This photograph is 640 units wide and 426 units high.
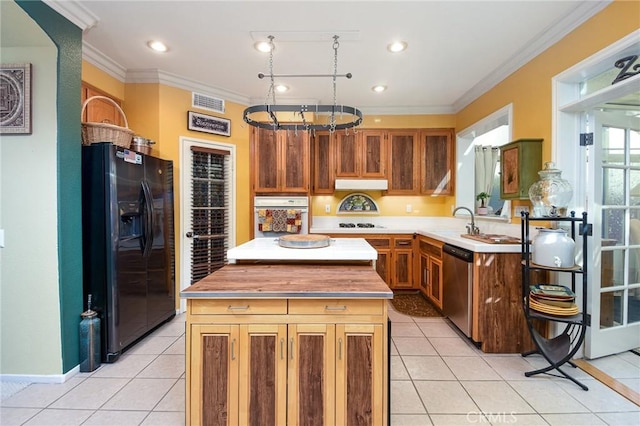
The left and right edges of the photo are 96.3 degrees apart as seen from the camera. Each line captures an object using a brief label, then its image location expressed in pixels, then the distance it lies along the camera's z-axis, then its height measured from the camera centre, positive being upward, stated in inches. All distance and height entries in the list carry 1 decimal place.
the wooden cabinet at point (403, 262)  155.7 -29.4
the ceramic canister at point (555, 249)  81.1 -11.9
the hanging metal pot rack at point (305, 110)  82.7 +28.6
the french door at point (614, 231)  89.6 -7.3
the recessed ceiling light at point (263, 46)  101.6 +58.5
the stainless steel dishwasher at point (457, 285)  102.5 -29.8
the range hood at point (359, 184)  161.6 +13.5
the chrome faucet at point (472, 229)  130.7 -9.9
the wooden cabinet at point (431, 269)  131.0 -29.9
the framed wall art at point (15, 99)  78.5 +30.0
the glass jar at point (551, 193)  86.2 +4.5
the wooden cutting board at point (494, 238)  102.1 -11.7
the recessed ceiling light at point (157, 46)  102.3 +59.1
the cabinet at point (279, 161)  153.1 +25.1
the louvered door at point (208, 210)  135.1 -1.1
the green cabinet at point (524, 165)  100.7 +15.5
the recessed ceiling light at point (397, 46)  101.1 +58.2
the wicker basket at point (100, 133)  91.5 +24.3
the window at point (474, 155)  139.8 +29.9
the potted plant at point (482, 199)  142.7 +4.6
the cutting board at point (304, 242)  80.3 -9.6
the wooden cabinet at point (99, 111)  105.3 +38.0
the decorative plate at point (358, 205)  174.9 +1.8
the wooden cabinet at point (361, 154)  165.2 +31.2
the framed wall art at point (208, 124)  133.4 +40.6
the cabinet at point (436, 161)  165.6 +27.3
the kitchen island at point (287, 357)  55.1 -28.7
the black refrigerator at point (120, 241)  89.0 -11.1
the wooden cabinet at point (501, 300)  97.4 -31.3
